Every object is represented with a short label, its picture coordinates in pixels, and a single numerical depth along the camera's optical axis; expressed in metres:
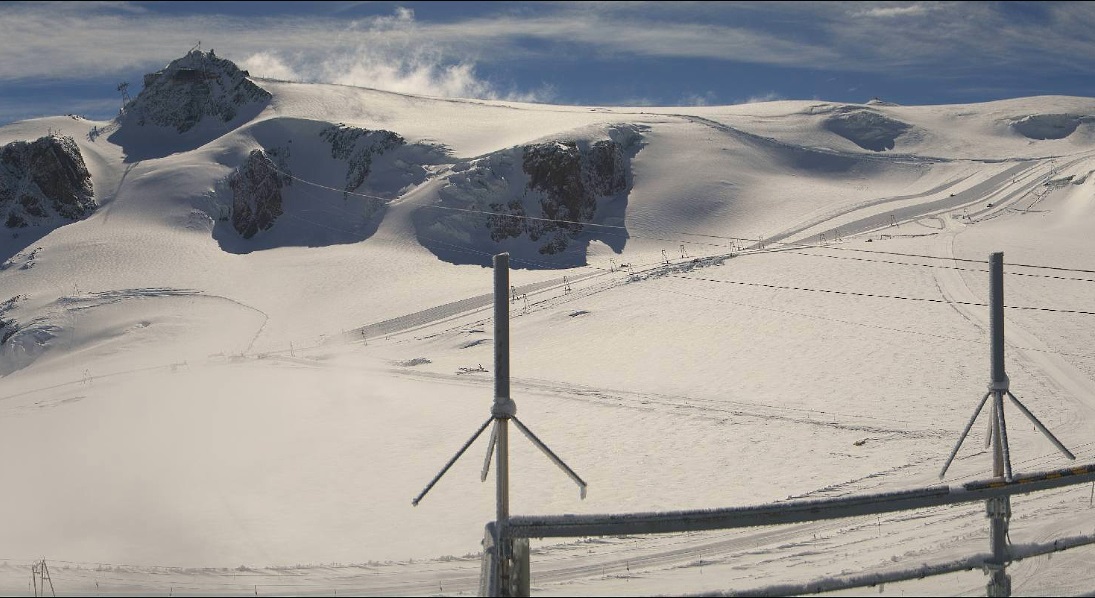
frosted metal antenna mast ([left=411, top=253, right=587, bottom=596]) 13.41
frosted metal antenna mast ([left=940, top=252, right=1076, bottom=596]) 15.12
